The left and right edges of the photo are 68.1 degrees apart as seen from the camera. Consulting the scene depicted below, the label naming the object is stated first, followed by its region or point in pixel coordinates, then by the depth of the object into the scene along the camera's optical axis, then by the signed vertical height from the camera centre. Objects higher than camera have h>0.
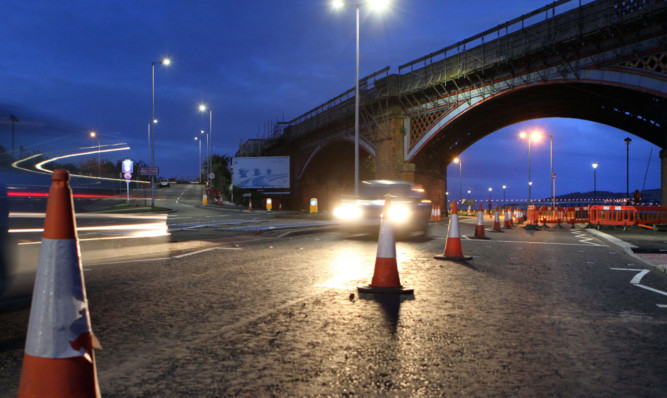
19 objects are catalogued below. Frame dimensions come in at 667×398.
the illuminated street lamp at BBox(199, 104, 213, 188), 51.99 +9.94
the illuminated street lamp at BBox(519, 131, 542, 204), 43.97 +6.17
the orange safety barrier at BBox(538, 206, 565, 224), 26.83 -0.78
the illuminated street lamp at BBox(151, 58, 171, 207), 37.97 +9.00
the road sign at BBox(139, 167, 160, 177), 34.62 +2.19
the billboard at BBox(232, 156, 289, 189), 60.00 +3.64
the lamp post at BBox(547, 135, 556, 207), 46.52 +2.64
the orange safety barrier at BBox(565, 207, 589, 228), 26.72 -0.75
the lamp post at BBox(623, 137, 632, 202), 42.28 +4.92
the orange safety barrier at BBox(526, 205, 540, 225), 25.26 -0.70
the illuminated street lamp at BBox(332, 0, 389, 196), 26.70 +10.84
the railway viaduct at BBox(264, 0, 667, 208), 21.23 +6.46
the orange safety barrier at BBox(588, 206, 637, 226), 21.77 -0.64
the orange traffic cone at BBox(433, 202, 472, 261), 9.38 -0.84
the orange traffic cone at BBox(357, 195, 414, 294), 6.01 -0.82
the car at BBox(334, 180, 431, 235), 14.30 -0.19
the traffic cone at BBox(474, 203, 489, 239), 15.10 -0.82
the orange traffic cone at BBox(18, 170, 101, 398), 2.03 -0.51
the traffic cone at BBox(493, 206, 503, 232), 19.67 -0.90
